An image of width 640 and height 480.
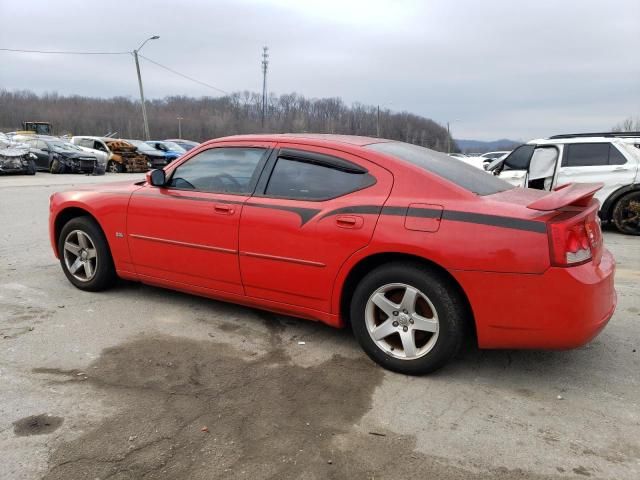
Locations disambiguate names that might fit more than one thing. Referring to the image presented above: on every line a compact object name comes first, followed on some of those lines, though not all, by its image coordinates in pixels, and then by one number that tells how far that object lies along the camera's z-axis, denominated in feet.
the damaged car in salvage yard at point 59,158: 72.33
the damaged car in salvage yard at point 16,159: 64.34
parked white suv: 29.63
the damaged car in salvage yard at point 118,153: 83.10
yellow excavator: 150.43
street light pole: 123.75
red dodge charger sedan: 10.08
